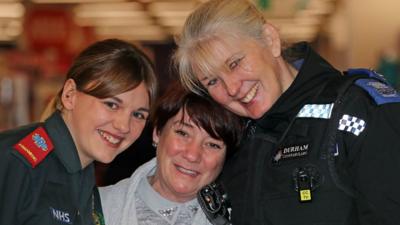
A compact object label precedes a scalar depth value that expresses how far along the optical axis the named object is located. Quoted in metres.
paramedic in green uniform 2.22
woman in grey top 2.61
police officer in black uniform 2.00
